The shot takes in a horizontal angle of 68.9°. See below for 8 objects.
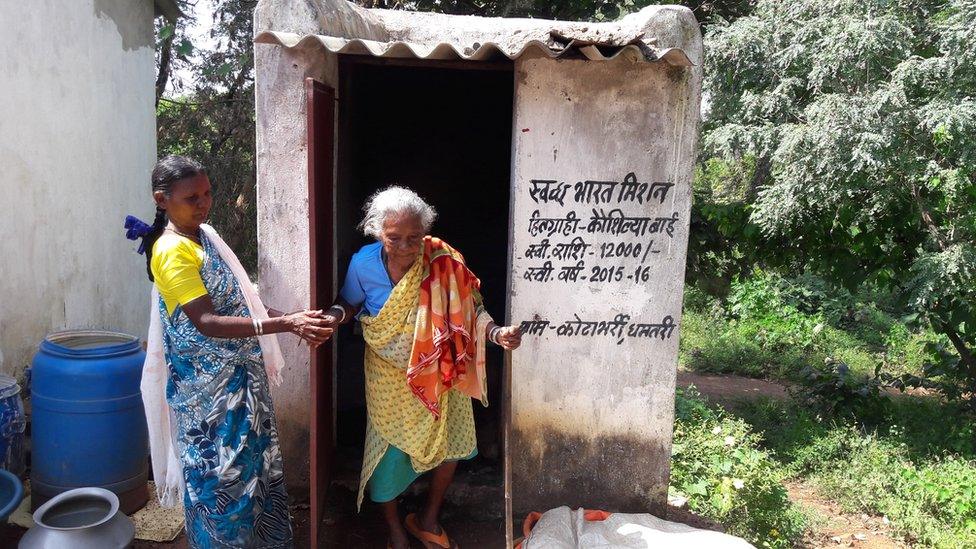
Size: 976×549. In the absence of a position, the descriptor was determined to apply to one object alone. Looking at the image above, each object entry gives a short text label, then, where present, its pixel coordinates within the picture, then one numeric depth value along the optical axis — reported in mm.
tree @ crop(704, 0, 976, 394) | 4766
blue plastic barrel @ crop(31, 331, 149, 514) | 3404
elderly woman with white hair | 2898
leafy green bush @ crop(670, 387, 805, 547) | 3770
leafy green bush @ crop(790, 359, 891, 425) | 6562
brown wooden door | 2975
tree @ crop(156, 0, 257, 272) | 8789
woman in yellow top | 2543
